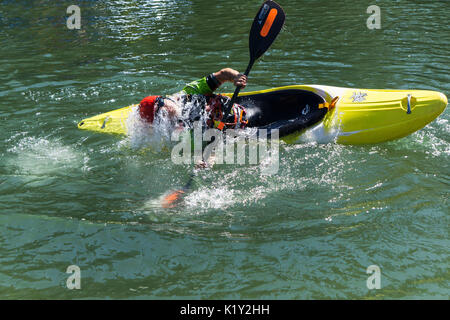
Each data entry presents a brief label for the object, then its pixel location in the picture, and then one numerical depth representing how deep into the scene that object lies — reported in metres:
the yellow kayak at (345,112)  9.82
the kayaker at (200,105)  9.34
